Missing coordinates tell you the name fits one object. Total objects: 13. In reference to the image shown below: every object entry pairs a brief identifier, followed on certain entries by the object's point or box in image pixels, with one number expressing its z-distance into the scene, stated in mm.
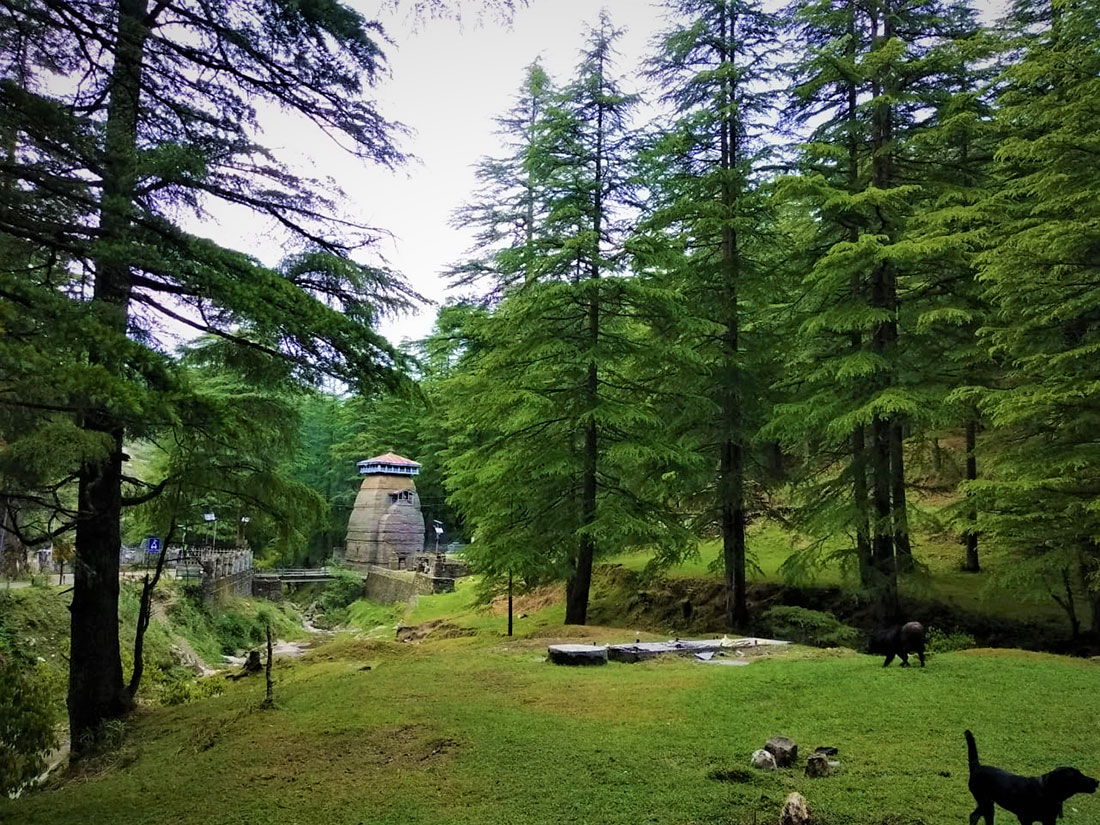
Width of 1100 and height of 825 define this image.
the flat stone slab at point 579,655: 8484
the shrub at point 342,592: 33812
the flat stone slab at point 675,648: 8805
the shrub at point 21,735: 5477
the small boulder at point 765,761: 4414
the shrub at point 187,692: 9172
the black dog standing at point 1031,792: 3139
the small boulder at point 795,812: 3434
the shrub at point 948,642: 9616
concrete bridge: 32594
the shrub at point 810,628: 10688
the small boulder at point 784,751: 4535
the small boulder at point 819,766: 4285
